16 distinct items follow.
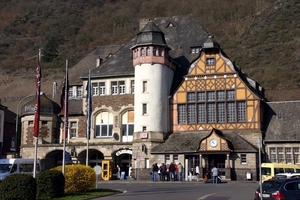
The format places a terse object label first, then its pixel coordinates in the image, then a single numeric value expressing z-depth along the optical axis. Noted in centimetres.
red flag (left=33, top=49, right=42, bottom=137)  2495
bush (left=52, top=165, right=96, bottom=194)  2686
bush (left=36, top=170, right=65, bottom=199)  2400
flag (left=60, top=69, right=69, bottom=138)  2900
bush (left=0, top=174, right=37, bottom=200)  2158
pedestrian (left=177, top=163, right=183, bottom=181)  4309
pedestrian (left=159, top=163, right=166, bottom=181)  4247
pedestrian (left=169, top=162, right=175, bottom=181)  4244
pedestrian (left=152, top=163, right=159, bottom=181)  4197
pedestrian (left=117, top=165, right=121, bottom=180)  4705
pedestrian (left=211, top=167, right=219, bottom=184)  3794
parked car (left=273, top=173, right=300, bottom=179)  3209
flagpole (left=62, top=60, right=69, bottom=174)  2895
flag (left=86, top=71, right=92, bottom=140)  3622
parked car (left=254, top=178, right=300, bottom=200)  2033
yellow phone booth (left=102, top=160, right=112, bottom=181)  4572
